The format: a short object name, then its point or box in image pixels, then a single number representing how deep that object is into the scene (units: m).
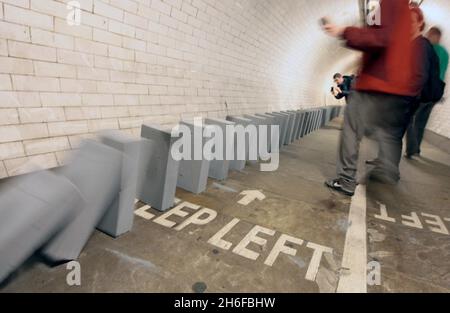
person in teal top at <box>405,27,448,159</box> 5.48
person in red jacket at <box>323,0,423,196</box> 2.99
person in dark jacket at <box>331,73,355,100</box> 7.99
